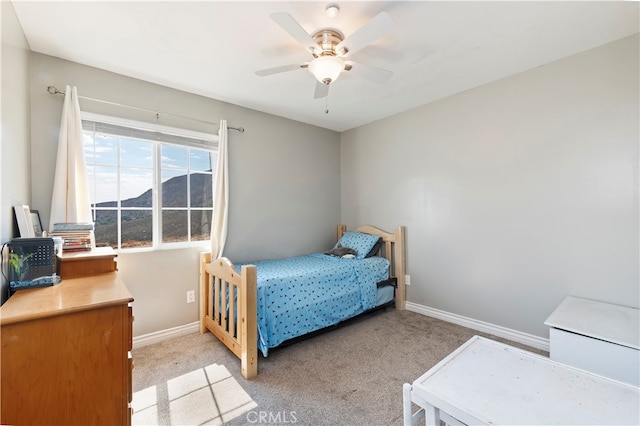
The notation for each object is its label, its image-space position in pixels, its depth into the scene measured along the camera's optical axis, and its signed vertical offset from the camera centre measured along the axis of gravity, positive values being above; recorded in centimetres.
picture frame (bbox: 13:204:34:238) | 158 -3
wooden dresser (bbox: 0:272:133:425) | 93 -52
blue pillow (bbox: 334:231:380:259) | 337 -38
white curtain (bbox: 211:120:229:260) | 282 +14
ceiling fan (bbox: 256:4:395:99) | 142 +97
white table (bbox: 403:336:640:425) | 89 -66
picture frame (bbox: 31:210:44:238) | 183 -5
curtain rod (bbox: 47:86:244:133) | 212 +96
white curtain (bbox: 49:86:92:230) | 208 +33
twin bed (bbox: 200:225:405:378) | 207 -73
